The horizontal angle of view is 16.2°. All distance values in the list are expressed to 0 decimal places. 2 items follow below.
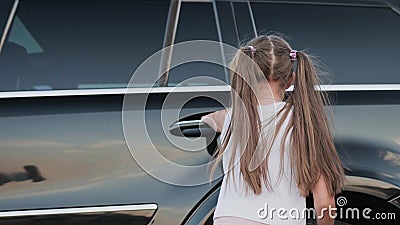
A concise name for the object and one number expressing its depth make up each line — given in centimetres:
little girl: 376
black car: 400
